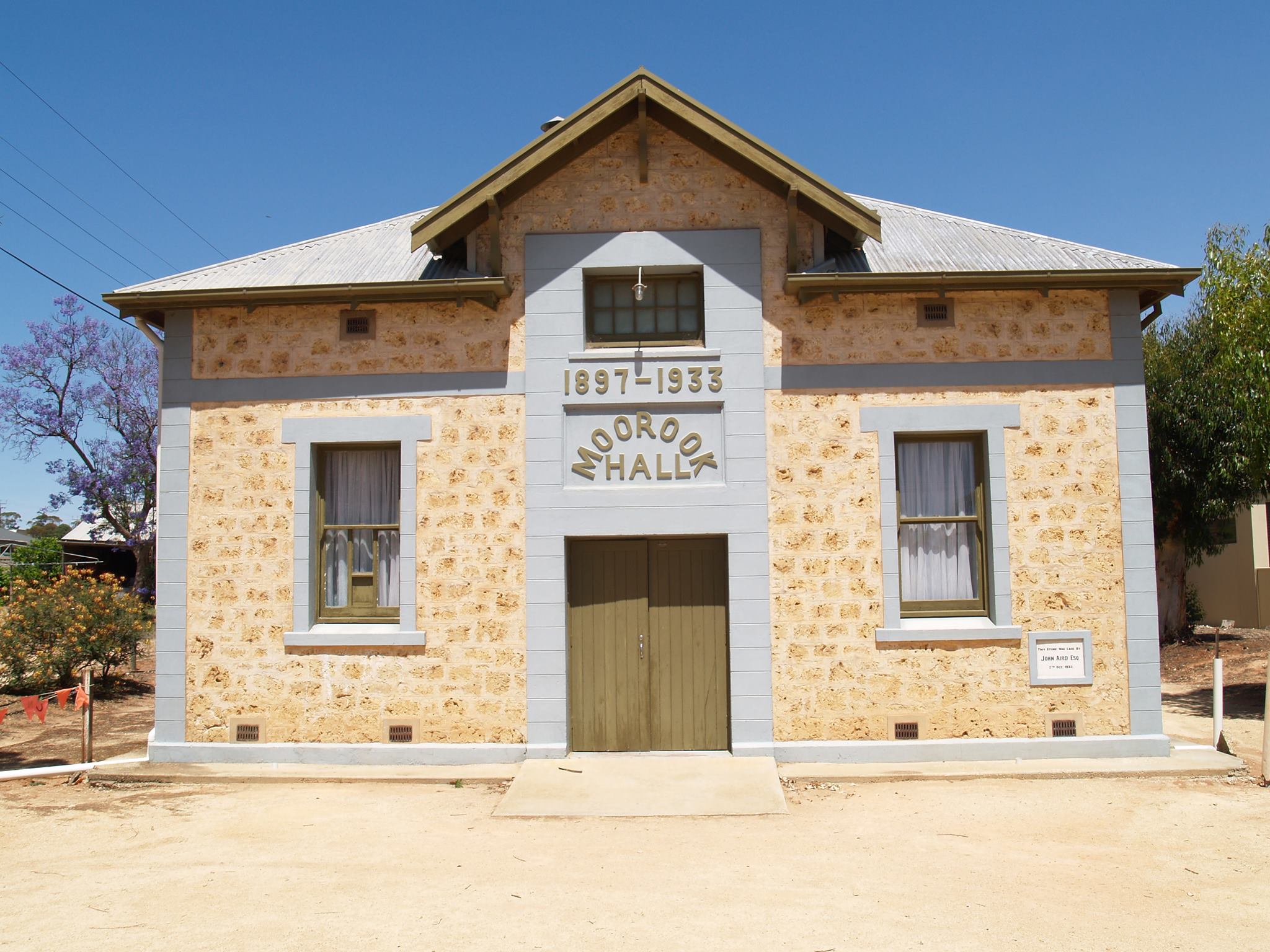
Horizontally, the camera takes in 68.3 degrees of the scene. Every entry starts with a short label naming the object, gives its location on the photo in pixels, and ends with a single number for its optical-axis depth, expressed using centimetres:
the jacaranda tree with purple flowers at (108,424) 3059
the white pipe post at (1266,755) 882
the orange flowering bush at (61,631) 1364
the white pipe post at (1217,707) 970
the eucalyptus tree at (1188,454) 1828
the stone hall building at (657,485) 963
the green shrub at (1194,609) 2358
